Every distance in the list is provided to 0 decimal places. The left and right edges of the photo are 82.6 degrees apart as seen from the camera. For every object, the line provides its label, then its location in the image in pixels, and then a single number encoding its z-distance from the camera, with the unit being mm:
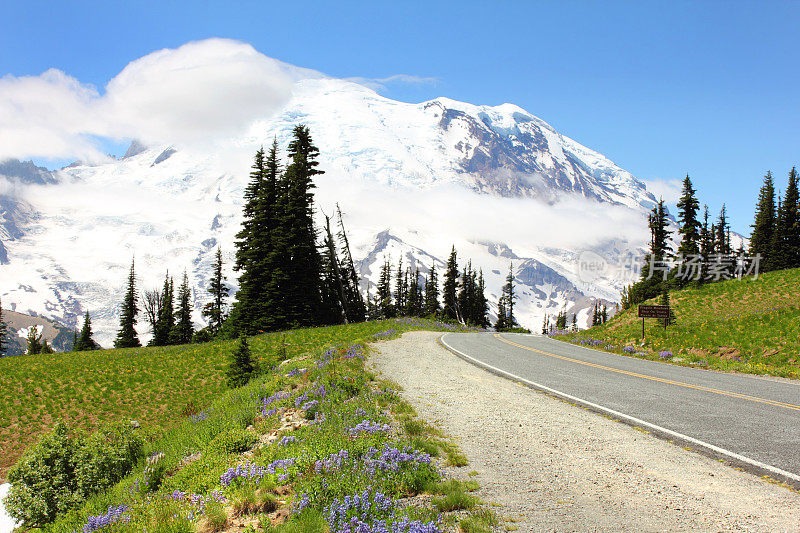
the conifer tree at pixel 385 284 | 77762
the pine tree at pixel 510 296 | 87612
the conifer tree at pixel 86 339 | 67375
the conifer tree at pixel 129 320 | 65312
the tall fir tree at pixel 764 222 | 69000
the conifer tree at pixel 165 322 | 66625
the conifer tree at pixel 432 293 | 70750
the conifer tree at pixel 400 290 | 89200
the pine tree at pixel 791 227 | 63562
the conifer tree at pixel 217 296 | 57809
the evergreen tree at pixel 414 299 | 76481
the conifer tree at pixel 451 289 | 74688
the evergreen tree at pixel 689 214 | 57062
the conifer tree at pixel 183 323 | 63569
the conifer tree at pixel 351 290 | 44844
